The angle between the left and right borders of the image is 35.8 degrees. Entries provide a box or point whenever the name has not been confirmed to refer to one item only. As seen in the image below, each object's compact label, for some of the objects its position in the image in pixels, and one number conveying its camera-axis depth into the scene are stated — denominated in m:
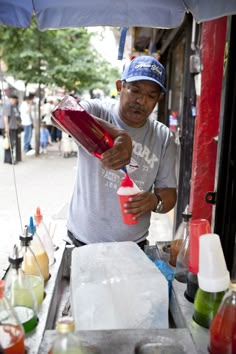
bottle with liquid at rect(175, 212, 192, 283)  1.33
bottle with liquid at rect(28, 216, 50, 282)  1.34
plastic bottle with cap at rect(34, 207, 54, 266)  1.48
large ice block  1.05
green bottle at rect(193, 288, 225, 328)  1.03
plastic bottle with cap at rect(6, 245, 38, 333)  1.08
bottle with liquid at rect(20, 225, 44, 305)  1.25
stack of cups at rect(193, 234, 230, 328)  0.97
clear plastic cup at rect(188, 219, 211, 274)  1.16
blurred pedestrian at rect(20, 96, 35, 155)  13.58
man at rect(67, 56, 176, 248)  1.79
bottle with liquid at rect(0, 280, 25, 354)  0.88
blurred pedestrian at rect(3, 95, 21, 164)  10.92
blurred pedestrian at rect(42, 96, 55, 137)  14.34
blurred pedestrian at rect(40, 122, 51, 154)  13.90
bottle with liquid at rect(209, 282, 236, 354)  0.89
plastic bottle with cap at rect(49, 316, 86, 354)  0.77
